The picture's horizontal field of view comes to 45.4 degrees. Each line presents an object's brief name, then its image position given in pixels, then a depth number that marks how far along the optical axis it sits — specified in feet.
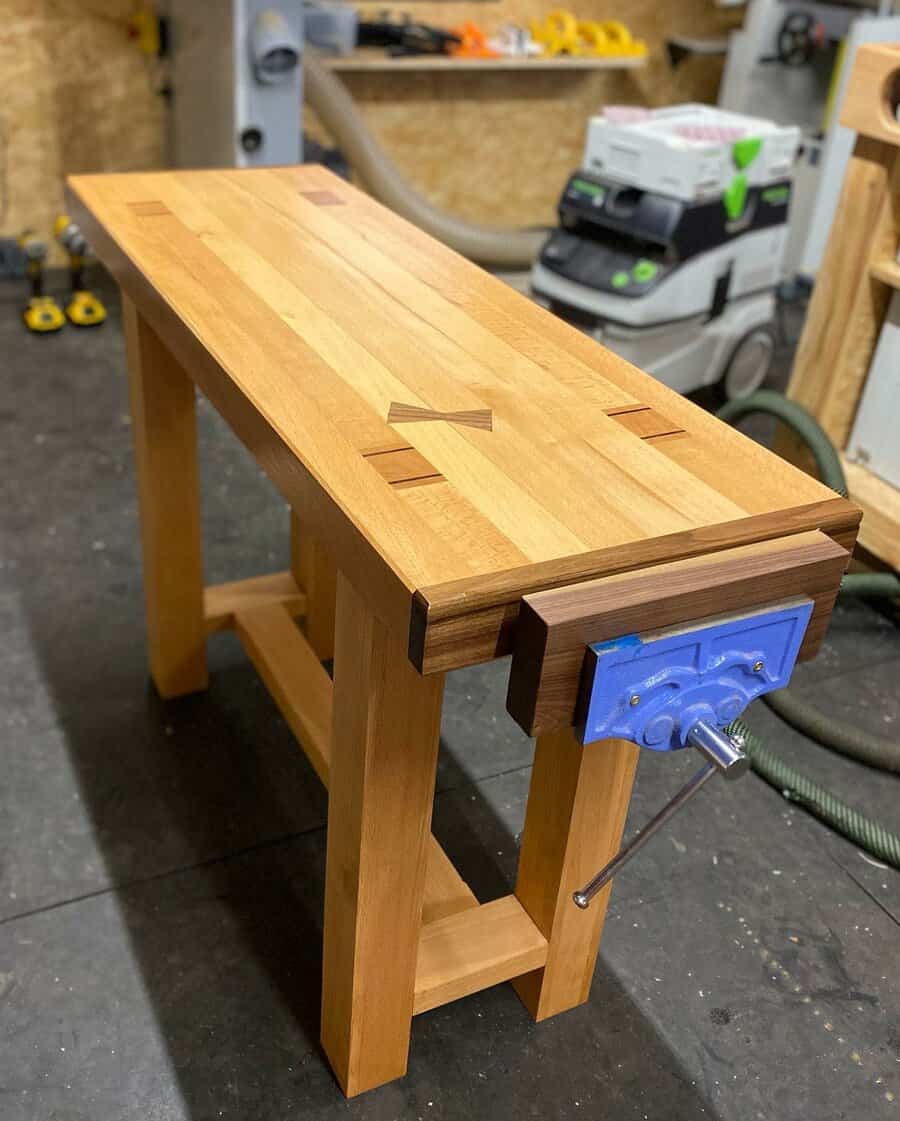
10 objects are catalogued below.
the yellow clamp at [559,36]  12.53
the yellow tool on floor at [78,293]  10.68
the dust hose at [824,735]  5.72
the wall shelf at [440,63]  11.34
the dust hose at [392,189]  11.06
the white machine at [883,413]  7.30
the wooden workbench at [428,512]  2.90
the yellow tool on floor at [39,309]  10.70
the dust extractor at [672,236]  8.79
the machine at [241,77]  9.39
